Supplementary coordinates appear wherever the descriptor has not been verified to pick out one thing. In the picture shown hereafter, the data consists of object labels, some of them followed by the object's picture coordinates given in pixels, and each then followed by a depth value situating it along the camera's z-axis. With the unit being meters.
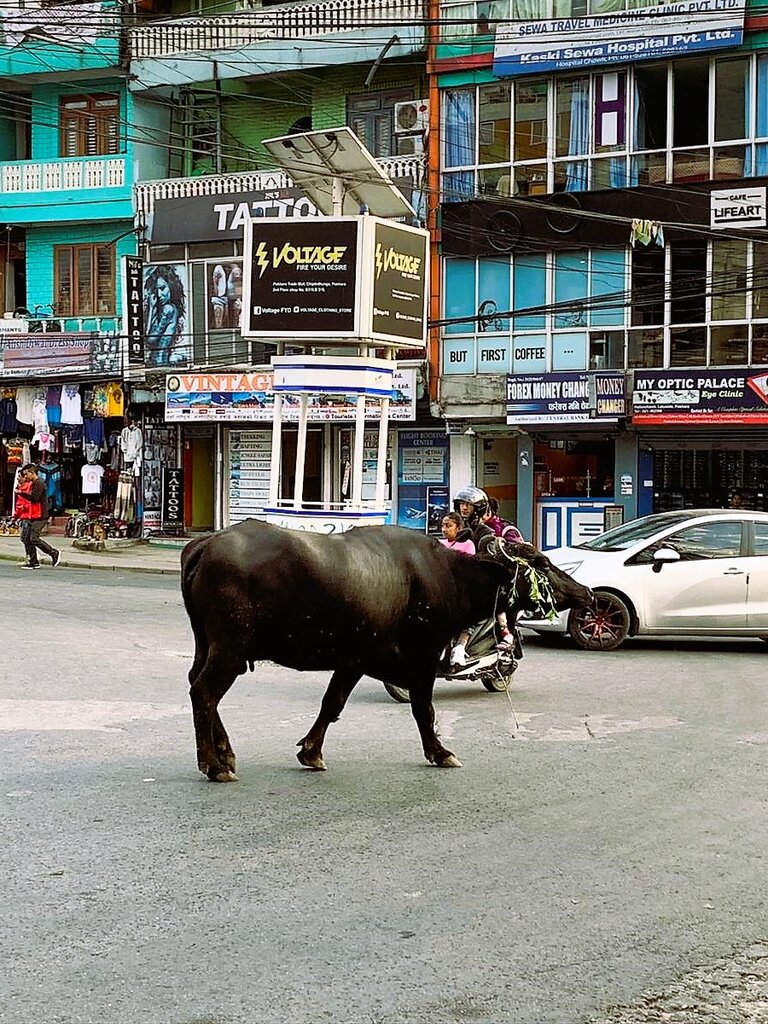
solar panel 16.44
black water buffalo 7.62
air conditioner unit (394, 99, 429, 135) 28.20
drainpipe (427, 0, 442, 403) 26.94
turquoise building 30.34
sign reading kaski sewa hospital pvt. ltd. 24.44
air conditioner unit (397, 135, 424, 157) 28.23
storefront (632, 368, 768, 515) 24.06
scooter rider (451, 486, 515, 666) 11.23
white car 14.60
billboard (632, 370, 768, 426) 23.92
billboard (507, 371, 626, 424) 25.06
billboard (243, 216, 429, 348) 14.28
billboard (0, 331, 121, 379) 29.88
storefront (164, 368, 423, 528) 27.86
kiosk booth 14.08
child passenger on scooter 10.76
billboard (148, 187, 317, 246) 28.28
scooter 11.15
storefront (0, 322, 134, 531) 29.67
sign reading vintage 27.80
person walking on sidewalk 22.41
